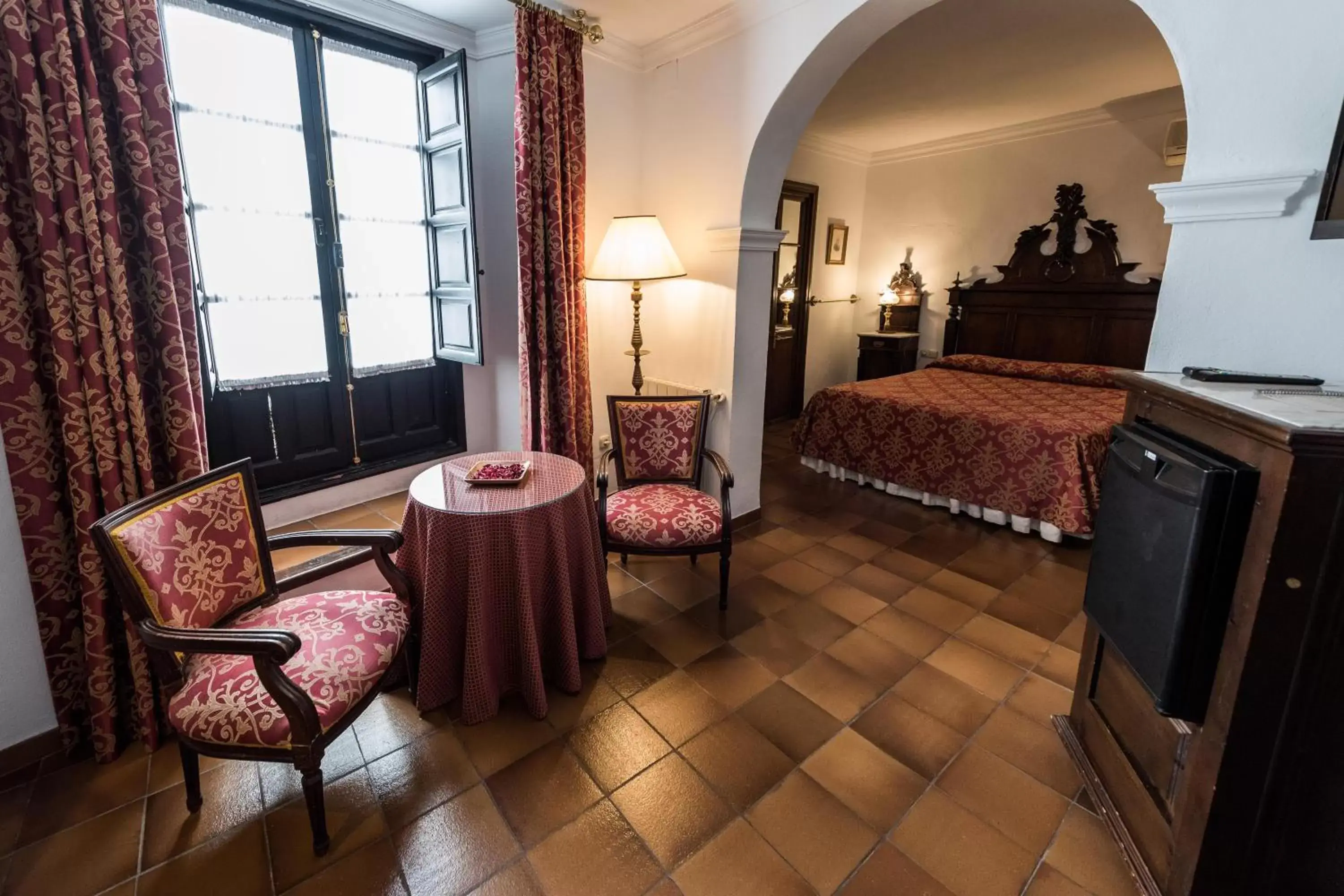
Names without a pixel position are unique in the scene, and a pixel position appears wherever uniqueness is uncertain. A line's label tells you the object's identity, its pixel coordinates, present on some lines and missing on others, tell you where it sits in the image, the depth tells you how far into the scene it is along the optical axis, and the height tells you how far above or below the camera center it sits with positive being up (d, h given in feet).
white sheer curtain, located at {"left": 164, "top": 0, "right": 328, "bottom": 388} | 8.60 +1.83
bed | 10.52 -1.57
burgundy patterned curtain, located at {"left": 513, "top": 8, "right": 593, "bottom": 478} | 8.97 +1.24
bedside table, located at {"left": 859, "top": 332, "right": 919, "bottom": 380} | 18.81 -0.99
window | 8.89 +1.34
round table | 5.82 -2.66
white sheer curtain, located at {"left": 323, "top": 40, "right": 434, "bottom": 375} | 10.08 +1.90
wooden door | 17.93 +0.50
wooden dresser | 3.36 -2.18
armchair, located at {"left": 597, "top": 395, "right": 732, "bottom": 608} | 7.89 -2.48
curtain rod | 9.09 +4.34
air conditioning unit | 13.16 +3.96
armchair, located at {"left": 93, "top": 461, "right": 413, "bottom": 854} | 4.42 -2.68
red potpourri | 6.67 -1.73
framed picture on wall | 19.38 +2.49
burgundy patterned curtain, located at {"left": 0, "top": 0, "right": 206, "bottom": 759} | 4.93 -0.08
